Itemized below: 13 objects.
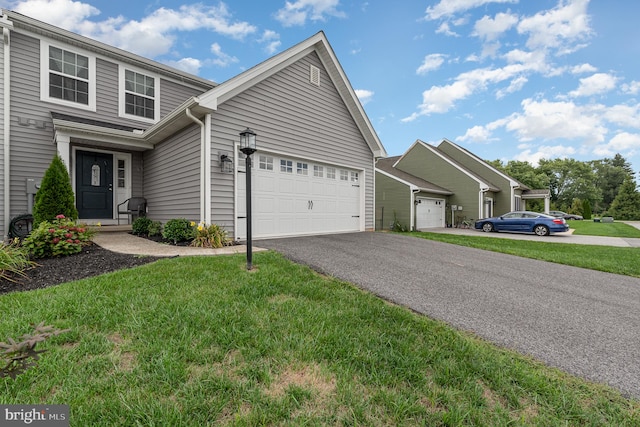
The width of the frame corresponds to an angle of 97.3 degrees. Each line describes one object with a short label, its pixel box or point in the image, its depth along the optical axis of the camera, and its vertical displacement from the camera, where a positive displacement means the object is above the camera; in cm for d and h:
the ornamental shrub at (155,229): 745 -46
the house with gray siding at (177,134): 684 +212
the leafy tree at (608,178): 4916 +618
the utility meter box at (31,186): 735 +66
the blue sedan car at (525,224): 1359 -57
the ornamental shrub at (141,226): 777 -40
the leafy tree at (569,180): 4306 +506
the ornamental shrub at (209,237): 603 -55
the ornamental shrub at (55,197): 579 +31
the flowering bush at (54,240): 482 -50
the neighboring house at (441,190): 1602 +145
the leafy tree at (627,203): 3381 +122
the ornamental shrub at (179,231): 630 -43
